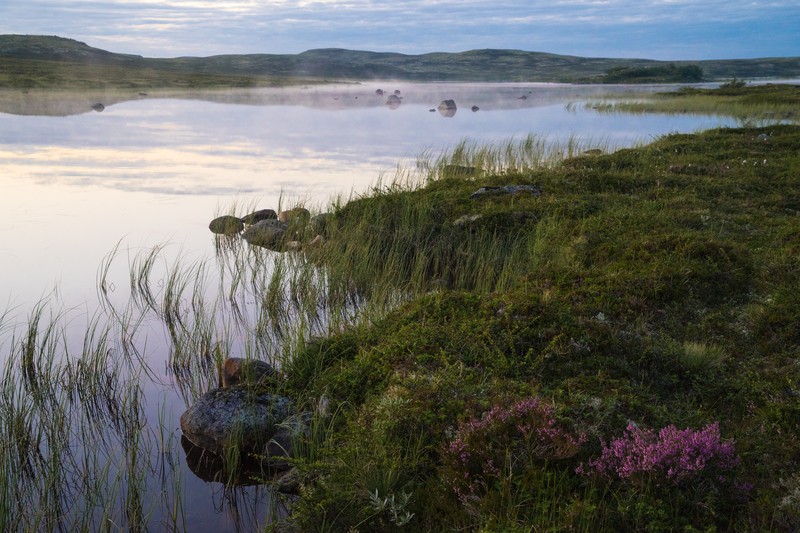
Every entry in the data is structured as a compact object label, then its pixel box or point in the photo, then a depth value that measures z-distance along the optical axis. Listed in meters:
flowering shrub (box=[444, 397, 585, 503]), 4.16
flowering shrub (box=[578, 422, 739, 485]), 3.90
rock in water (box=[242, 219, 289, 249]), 13.03
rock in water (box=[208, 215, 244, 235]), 14.03
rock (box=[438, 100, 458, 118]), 47.25
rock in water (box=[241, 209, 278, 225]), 14.50
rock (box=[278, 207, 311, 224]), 13.16
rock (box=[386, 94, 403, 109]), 55.78
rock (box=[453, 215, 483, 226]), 11.89
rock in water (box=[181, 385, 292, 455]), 5.81
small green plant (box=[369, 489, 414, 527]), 4.03
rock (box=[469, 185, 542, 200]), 13.34
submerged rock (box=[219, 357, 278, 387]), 6.53
